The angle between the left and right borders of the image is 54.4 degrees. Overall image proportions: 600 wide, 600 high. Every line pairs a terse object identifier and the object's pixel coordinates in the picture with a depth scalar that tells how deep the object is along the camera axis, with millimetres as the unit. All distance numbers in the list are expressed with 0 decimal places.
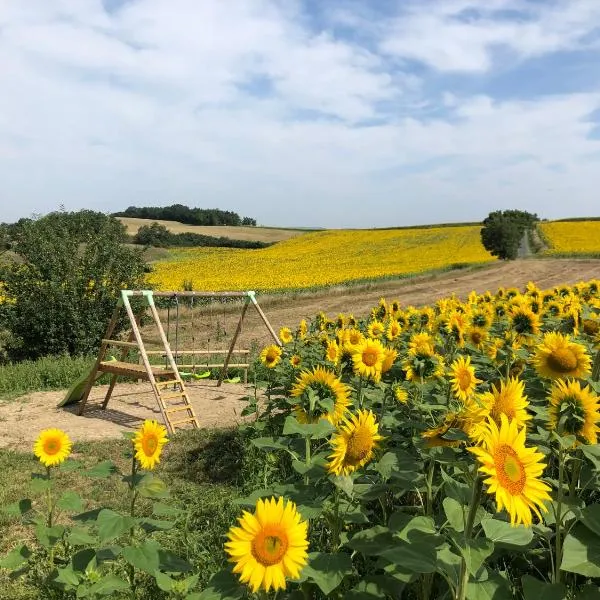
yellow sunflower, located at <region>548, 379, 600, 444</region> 1881
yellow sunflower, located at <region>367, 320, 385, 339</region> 5193
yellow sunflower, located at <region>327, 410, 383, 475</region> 1926
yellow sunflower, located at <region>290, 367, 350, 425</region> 2490
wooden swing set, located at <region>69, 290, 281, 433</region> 7406
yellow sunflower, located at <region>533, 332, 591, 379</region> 2434
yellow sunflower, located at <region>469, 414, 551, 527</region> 1342
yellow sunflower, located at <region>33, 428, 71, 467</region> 2730
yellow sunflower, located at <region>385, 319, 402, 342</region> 5098
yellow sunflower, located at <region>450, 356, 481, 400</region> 2695
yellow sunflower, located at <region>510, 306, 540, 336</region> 4078
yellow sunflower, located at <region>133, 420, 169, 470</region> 2375
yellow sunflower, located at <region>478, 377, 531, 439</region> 1757
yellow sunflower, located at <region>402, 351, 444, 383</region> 3299
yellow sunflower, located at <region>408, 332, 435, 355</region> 3431
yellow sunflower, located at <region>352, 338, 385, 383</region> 3242
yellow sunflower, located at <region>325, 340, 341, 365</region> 3718
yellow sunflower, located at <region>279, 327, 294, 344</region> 6923
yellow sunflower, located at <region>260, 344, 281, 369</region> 5336
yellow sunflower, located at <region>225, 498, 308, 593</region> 1402
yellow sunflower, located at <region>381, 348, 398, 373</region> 3373
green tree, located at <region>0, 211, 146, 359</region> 12109
